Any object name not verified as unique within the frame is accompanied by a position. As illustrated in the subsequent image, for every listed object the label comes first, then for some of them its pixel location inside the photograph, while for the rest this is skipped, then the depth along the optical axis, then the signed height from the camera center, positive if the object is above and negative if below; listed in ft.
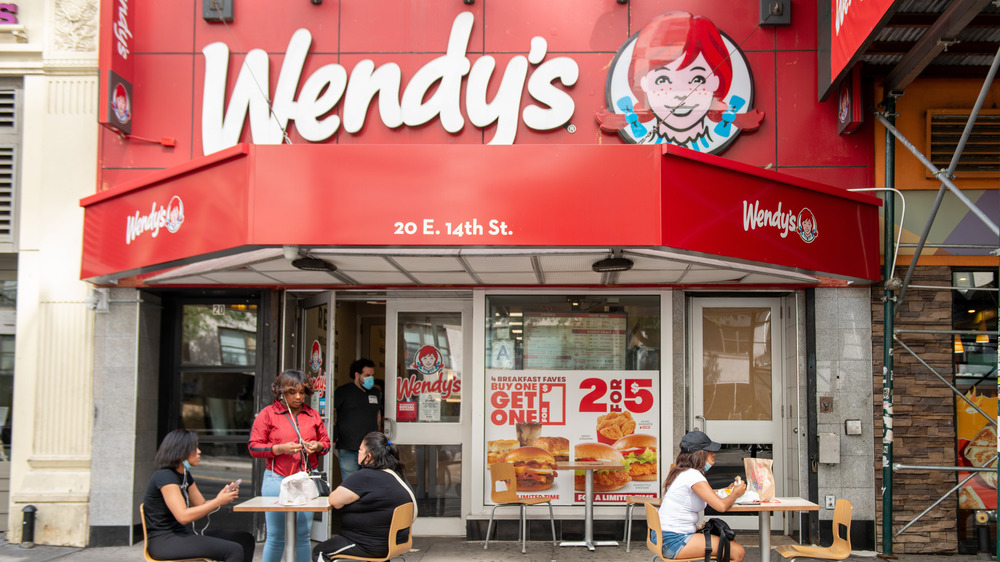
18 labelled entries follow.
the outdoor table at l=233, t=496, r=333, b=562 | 18.94 -3.68
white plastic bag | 19.36 -3.36
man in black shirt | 28.19 -2.32
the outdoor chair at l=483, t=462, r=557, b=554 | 26.12 -4.67
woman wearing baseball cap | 18.76 -3.48
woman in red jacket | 21.04 -2.49
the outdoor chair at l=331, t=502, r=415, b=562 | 18.40 -4.00
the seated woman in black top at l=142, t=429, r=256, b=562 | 17.61 -3.49
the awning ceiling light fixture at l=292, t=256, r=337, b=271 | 22.49 +2.10
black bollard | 26.63 -5.82
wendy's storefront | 26.71 +1.96
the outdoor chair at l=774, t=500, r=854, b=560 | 19.92 -4.80
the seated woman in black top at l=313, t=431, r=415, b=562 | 18.31 -3.56
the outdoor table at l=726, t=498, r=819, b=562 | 19.35 -3.72
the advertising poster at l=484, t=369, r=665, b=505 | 27.81 -2.77
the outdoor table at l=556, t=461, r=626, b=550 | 25.85 -4.31
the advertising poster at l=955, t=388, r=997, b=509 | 26.48 -3.15
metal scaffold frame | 25.16 +0.99
